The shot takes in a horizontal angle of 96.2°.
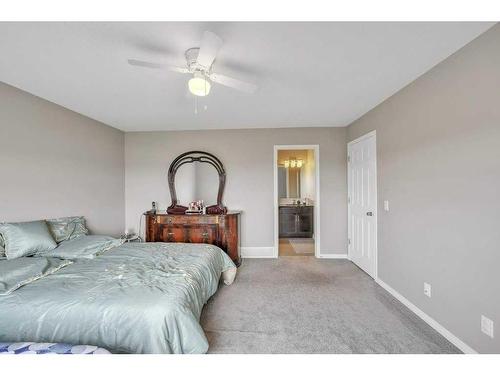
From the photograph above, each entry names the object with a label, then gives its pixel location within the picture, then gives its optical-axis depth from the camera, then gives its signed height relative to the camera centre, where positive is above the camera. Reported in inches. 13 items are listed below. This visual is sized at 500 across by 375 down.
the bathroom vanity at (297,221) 220.4 -30.6
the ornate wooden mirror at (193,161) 159.8 +18.3
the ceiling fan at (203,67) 53.9 +34.5
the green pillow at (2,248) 80.3 -20.4
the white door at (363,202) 119.6 -7.5
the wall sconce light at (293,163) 234.5 +28.3
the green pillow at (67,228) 101.0 -17.2
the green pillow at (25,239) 82.1 -18.1
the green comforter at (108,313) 52.7 -29.6
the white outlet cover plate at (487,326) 58.7 -36.5
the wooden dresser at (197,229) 138.3 -24.4
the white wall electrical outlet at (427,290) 80.7 -36.5
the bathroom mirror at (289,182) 237.9 +8.6
